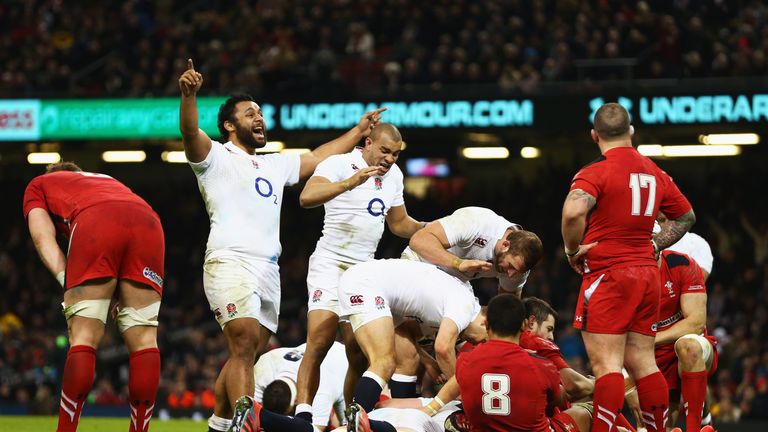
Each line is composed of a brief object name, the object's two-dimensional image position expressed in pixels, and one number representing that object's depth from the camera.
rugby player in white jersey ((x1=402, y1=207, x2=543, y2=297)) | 15.79
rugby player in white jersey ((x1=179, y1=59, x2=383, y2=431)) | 15.15
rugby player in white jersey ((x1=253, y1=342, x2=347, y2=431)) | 17.77
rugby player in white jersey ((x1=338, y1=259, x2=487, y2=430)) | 15.02
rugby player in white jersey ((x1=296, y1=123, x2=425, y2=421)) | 16.75
